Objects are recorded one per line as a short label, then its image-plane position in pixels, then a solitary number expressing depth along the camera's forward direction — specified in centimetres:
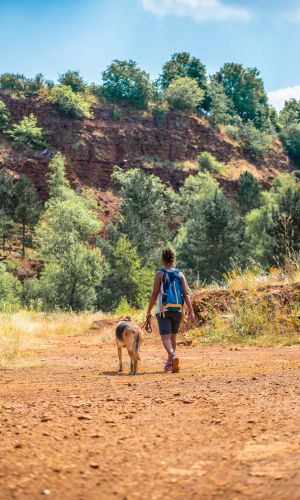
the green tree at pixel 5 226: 5634
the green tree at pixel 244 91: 11919
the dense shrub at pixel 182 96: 8912
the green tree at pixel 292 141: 10012
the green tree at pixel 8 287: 4039
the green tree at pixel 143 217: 5041
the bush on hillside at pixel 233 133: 9194
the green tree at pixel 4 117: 7725
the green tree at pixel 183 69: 10900
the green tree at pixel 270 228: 4206
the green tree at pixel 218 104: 9493
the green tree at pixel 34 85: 8319
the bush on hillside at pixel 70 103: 7938
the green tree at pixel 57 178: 6600
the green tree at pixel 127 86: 8981
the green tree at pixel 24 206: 5869
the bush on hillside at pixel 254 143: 9088
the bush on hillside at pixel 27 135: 7438
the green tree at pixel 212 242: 4512
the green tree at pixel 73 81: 8691
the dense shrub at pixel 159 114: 8619
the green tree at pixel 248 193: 7273
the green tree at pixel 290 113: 12023
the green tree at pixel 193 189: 7000
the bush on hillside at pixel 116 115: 8412
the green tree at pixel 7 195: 5836
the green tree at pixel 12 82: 8381
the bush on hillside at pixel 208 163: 8156
